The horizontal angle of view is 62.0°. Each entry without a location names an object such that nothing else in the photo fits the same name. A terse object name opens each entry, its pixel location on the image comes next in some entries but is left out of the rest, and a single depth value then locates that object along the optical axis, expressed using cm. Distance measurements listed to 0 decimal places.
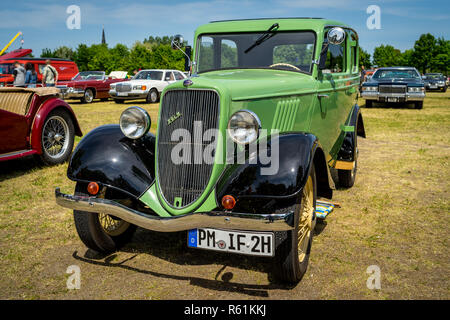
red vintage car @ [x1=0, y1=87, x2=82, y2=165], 577
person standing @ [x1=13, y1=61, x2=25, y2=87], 1177
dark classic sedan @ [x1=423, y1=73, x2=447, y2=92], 2903
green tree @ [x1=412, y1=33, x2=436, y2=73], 4903
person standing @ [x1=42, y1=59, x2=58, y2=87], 1362
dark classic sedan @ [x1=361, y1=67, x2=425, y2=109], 1488
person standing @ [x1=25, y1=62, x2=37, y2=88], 1242
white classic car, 1758
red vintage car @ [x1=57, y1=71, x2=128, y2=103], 1825
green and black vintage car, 266
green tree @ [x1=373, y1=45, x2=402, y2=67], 6141
